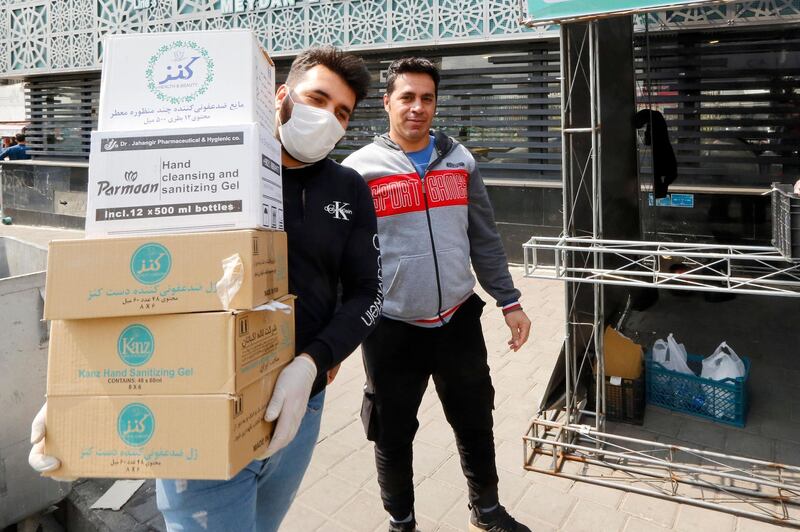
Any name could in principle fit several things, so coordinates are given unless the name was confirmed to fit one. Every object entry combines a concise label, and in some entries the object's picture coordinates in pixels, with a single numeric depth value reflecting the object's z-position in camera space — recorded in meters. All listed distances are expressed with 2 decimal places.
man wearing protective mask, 1.35
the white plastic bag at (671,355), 3.77
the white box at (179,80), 1.23
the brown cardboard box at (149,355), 1.15
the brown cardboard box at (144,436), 1.14
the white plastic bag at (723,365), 3.59
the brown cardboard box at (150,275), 1.15
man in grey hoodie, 2.27
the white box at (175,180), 1.18
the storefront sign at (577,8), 2.54
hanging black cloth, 4.95
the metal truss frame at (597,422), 2.67
